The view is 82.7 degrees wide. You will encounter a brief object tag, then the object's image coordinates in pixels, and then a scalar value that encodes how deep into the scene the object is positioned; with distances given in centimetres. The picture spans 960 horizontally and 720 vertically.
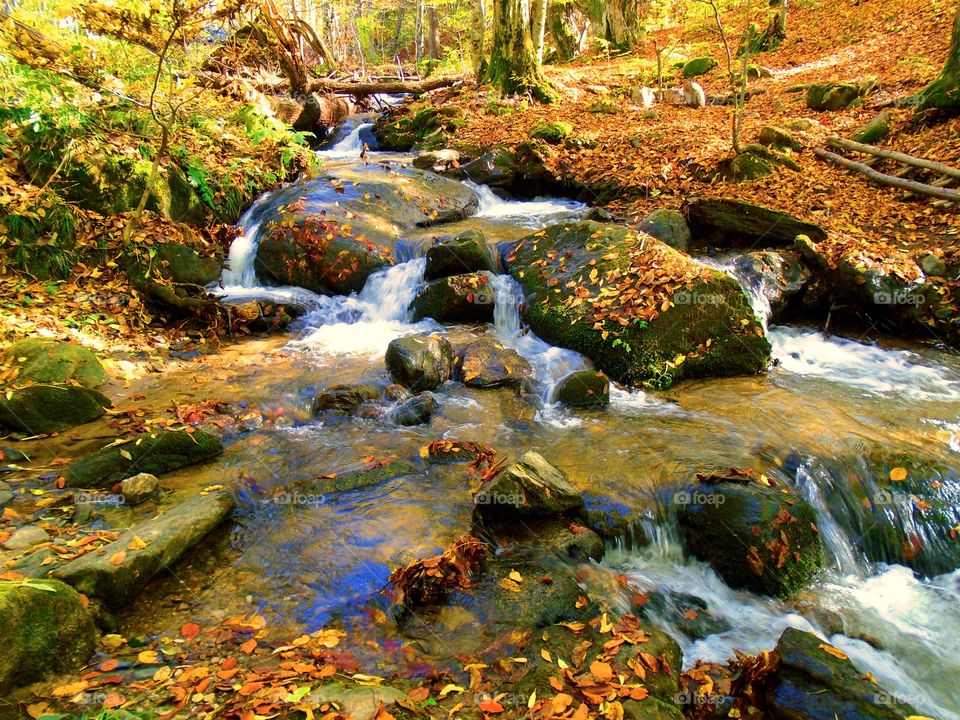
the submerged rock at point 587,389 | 647
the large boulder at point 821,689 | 295
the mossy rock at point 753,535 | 425
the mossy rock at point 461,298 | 820
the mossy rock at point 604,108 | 1497
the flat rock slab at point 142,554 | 332
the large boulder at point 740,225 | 880
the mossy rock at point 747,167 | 1014
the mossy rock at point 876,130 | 1038
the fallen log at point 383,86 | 1717
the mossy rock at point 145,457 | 464
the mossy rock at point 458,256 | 852
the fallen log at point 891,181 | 851
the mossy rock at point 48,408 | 518
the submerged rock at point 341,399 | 626
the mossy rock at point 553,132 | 1305
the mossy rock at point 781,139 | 1078
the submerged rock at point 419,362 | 668
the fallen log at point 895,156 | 859
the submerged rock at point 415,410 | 611
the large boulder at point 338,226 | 923
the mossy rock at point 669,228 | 914
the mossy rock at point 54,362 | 558
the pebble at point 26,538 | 369
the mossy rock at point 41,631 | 268
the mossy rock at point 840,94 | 1255
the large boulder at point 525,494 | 437
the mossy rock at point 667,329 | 699
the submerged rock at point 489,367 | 687
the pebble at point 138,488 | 443
